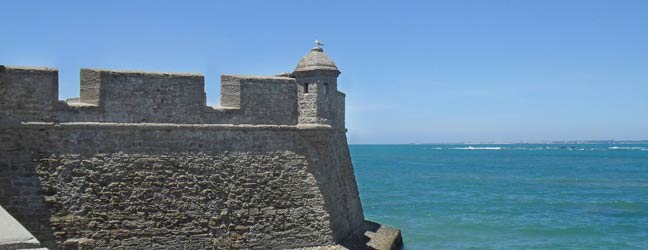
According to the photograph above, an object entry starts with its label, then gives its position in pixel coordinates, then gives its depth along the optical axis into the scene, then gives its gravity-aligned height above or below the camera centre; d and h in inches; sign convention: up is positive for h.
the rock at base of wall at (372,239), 578.6 -95.1
